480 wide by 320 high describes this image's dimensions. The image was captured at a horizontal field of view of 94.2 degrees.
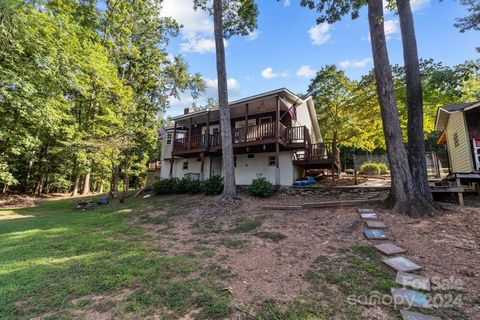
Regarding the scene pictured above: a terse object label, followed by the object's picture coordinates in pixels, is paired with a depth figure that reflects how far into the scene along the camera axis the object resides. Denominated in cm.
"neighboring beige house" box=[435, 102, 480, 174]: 944
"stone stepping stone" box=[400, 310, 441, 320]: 243
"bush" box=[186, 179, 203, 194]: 1209
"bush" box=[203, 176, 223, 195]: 1118
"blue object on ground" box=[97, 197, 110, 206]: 1267
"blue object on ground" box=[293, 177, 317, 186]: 1245
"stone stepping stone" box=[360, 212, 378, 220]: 576
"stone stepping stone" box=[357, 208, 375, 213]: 627
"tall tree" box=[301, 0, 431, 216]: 606
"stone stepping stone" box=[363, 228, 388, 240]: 479
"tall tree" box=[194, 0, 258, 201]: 939
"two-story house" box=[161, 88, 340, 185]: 1226
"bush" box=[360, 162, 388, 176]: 1875
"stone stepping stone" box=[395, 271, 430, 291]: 305
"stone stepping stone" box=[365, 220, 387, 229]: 526
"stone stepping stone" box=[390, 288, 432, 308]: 270
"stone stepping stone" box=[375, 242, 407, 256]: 409
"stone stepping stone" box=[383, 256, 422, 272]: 350
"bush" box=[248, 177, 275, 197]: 1011
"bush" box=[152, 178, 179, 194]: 1323
